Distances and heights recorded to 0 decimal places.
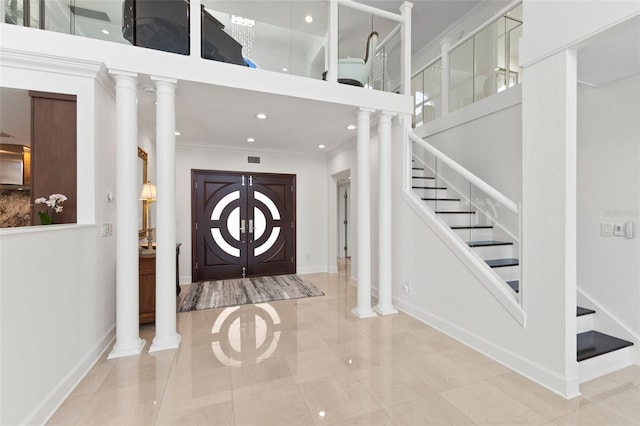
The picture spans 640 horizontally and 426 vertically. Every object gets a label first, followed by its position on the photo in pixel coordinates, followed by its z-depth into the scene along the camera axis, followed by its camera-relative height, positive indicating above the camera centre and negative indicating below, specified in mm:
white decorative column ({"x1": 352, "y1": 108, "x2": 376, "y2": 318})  3686 -60
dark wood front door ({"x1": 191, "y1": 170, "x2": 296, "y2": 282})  5609 -236
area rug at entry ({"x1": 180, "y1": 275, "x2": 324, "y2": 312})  4266 -1343
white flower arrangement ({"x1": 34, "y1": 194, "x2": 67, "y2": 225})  2348 +68
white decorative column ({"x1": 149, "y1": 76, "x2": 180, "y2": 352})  2787 +23
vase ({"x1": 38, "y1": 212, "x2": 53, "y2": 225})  2348 -35
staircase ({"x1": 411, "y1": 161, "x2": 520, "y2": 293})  3100 -189
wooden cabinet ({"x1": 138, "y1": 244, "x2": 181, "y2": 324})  3242 -845
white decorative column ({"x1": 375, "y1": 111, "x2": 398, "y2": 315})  3766 -75
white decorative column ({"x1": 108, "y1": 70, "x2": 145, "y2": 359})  2656 -14
